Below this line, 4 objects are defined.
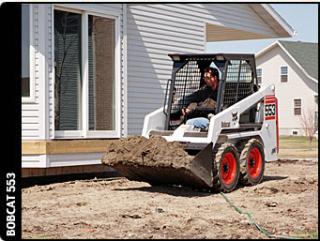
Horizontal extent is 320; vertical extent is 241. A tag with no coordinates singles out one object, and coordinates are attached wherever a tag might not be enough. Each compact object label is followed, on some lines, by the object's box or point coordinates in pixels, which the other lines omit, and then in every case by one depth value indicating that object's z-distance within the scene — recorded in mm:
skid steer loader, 11016
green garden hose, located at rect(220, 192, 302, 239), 7564
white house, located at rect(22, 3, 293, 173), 12320
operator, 12125
